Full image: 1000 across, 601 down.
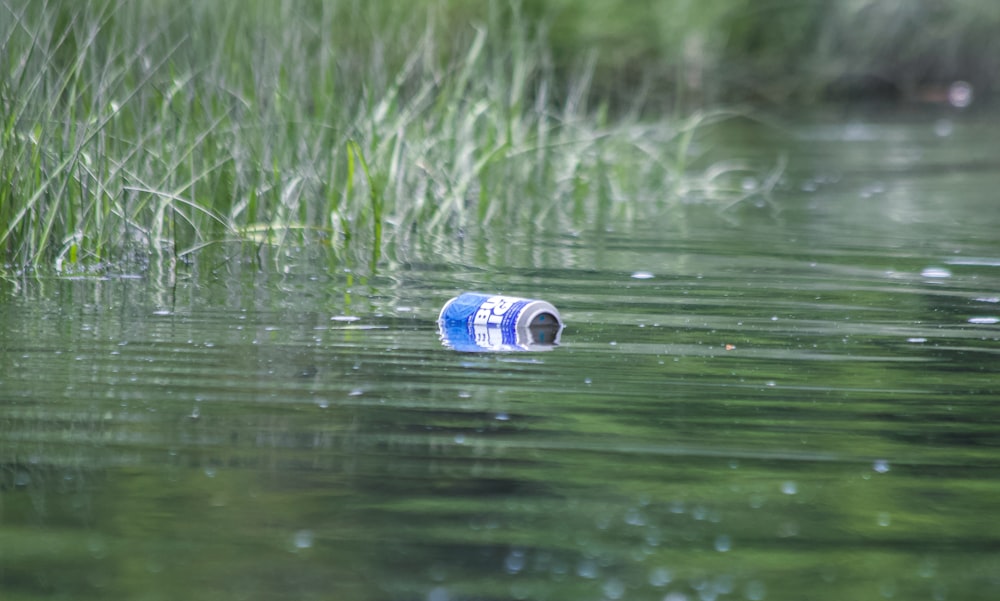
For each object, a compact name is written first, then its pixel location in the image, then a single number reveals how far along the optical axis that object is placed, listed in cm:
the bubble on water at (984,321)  1120
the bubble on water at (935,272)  1398
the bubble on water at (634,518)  617
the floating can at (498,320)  1033
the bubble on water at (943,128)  3666
